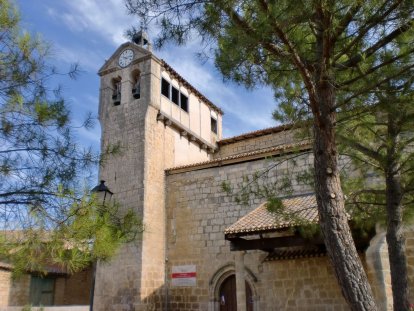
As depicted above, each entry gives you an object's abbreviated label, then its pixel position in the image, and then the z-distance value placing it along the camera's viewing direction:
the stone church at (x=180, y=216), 9.84
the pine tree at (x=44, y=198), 4.09
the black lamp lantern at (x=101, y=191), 6.77
